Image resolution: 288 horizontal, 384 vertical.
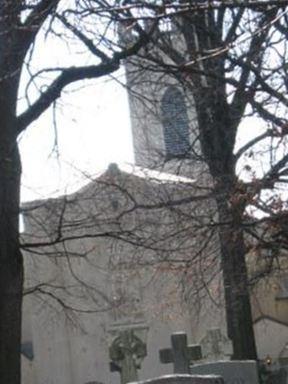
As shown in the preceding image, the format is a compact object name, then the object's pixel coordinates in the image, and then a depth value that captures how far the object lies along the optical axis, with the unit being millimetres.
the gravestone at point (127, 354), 16688
